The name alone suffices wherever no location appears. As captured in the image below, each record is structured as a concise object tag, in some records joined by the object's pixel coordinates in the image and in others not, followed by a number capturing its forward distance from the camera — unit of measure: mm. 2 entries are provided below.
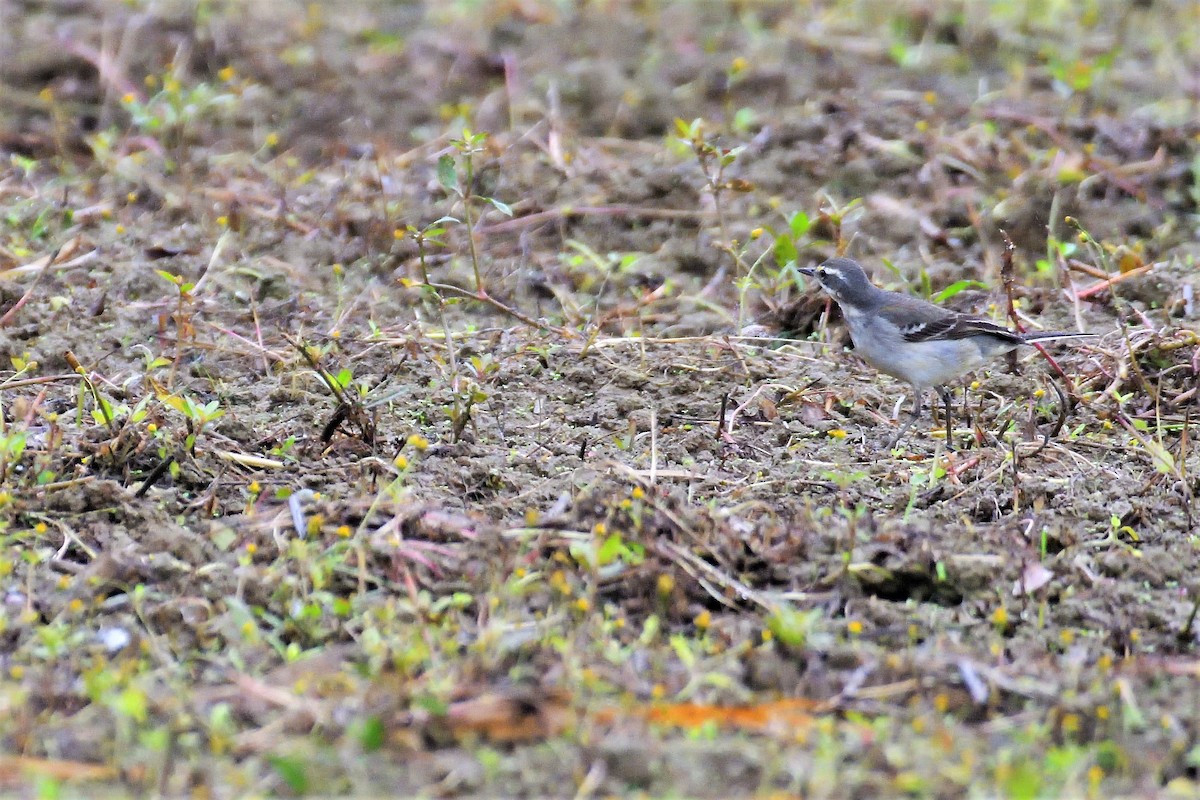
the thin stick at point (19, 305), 13875
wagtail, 13375
